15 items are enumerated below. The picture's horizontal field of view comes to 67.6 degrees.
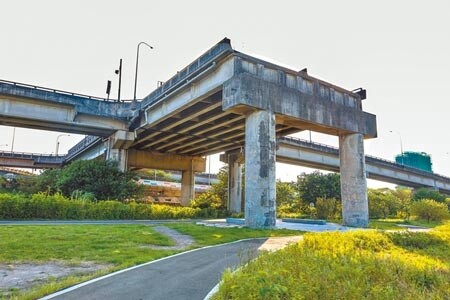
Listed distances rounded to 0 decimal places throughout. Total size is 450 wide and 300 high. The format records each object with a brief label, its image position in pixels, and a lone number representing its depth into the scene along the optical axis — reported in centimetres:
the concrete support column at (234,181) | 3797
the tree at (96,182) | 2896
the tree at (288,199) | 4297
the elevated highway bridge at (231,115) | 1786
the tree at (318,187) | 4116
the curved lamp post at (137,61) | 3192
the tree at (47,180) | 3378
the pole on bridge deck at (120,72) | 3580
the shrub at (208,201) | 3664
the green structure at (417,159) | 7056
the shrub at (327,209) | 3691
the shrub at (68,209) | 2050
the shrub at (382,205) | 4125
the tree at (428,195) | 4347
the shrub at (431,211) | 3244
